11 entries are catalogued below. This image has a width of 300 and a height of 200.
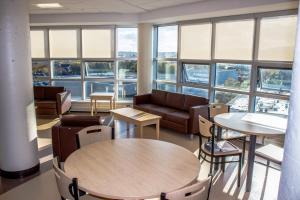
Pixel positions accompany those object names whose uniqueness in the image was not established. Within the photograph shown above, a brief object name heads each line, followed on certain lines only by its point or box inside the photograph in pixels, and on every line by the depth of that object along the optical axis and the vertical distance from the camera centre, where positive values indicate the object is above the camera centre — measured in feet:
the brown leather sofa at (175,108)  17.75 -3.35
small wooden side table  24.19 -3.02
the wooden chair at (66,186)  6.31 -3.08
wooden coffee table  16.39 -3.43
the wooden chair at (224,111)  13.74 -2.86
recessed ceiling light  18.84 +4.44
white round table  10.68 -2.60
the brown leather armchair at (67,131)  13.34 -3.47
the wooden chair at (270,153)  10.84 -3.76
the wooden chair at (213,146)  11.53 -3.77
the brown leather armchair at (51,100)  23.26 -3.41
